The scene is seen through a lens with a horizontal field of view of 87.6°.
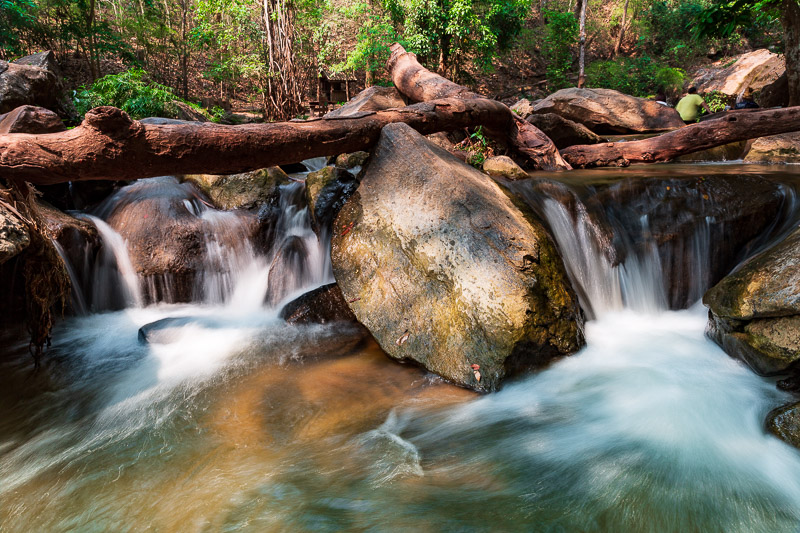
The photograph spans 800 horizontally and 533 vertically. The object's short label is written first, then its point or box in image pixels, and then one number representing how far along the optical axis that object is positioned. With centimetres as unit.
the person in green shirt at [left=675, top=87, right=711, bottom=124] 1168
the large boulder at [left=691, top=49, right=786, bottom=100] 1520
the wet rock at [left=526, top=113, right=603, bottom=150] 751
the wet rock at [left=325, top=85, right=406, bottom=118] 895
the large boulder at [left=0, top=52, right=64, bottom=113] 658
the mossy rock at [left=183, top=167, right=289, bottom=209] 575
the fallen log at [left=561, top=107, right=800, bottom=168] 564
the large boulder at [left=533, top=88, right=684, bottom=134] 1123
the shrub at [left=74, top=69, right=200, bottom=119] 846
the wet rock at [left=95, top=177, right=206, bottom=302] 475
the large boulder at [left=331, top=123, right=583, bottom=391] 306
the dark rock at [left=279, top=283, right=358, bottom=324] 410
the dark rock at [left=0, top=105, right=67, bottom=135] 445
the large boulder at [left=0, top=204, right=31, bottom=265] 272
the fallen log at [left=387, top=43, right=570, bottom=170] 632
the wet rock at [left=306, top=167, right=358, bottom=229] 487
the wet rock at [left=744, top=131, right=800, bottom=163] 641
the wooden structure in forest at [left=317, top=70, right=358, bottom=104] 1364
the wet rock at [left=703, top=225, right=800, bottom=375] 266
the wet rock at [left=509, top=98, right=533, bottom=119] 1138
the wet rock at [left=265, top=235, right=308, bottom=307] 465
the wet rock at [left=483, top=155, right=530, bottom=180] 573
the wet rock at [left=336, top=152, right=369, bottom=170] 647
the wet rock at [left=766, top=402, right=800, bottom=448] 228
